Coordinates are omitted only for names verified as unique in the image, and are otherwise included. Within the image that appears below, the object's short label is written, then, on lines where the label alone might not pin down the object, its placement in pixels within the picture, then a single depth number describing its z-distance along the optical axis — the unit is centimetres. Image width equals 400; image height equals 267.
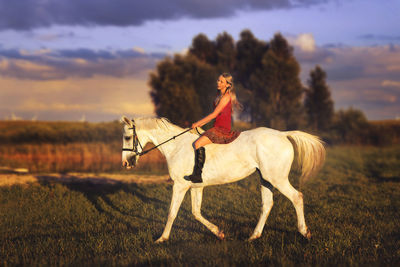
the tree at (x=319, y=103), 4825
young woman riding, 670
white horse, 659
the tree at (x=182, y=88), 4028
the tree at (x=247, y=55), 5028
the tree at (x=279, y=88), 4425
